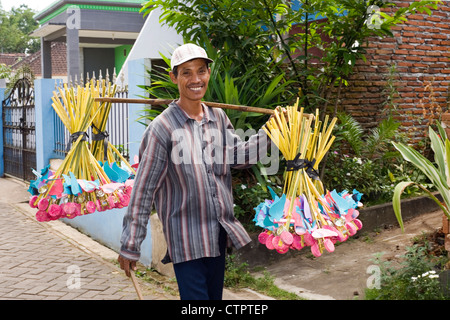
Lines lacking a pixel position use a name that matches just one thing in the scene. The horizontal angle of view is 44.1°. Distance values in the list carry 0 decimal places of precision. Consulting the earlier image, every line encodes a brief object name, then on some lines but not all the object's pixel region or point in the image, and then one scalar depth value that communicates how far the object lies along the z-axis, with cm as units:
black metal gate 1073
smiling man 272
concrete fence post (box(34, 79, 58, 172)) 920
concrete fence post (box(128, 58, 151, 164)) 609
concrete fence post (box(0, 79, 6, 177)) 1284
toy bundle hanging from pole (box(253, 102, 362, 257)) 269
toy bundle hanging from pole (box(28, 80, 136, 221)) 341
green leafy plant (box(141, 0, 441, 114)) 582
